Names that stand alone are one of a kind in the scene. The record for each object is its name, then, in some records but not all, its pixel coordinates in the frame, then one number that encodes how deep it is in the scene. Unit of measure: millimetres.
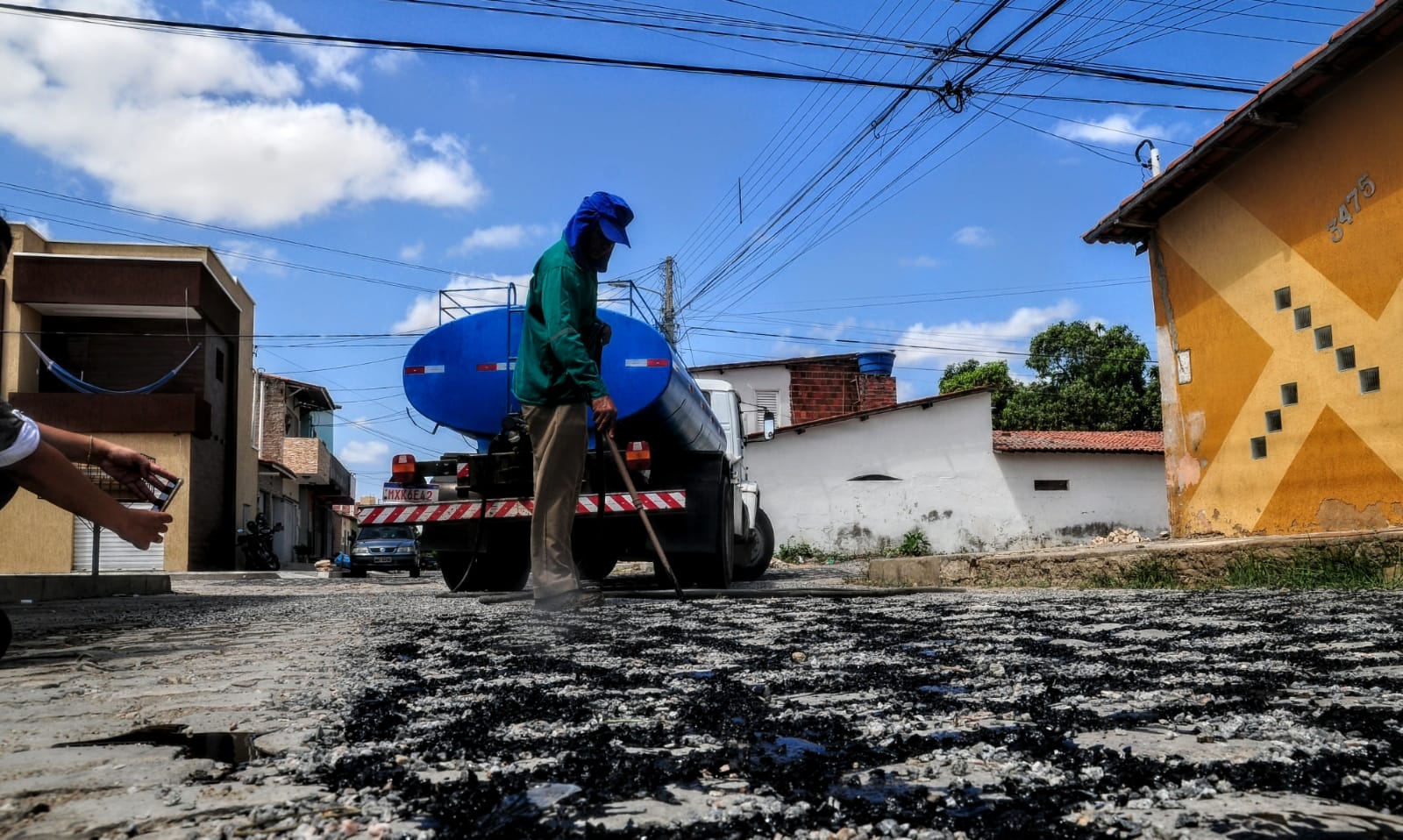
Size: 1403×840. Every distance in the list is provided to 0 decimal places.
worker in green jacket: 4840
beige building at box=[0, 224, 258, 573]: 20562
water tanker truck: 6852
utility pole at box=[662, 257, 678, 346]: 26391
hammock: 20328
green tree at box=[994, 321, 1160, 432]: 35875
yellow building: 8703
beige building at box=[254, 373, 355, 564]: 34562
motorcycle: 24594
